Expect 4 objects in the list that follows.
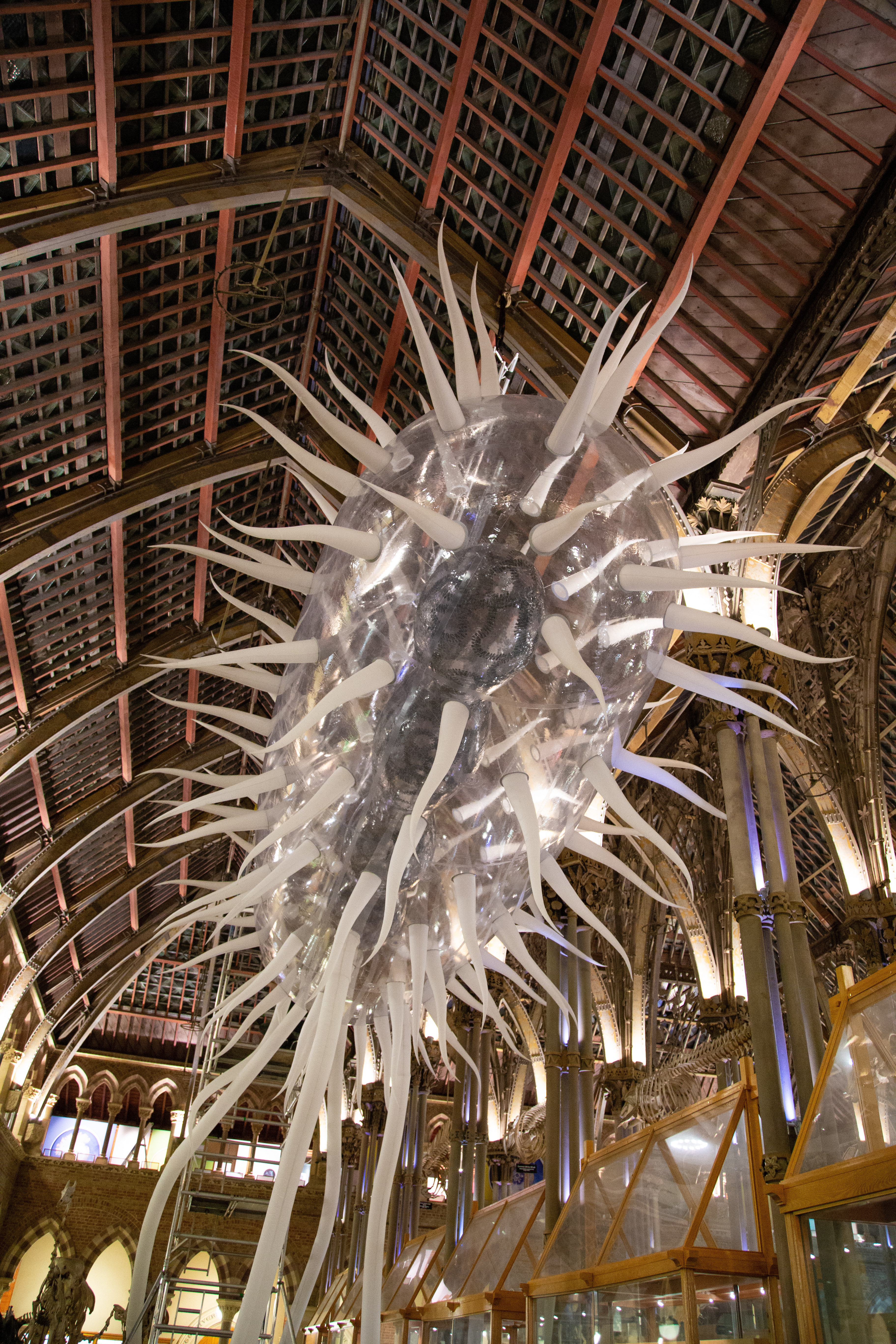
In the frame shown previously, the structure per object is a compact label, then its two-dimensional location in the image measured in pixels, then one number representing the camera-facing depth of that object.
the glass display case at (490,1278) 8.58
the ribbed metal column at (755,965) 6.68
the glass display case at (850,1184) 3.15
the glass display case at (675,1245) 5.08
